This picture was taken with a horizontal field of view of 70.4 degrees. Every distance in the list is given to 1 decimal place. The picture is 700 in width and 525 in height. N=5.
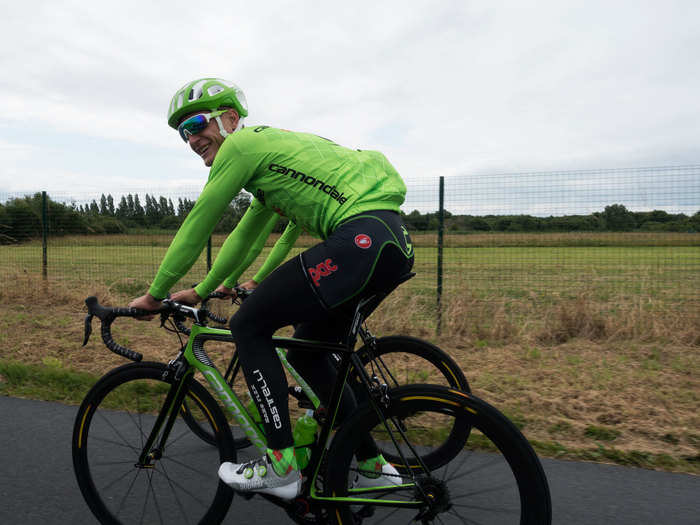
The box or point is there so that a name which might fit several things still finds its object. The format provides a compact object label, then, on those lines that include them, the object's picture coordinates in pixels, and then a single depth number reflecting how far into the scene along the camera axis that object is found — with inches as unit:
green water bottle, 88.8
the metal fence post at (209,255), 349.4
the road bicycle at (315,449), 76.2
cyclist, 80.7
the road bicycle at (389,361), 115.6
